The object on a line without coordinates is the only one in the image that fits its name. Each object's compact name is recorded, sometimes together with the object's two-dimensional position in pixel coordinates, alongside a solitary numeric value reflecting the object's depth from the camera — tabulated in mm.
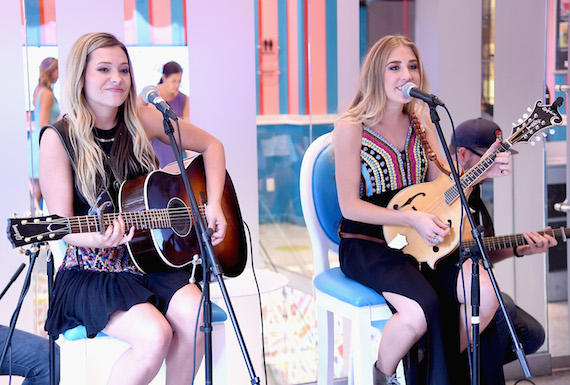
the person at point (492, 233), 2648
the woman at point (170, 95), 2938
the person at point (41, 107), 2791
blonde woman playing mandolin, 2316
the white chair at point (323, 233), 2590
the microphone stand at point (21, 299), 1986
